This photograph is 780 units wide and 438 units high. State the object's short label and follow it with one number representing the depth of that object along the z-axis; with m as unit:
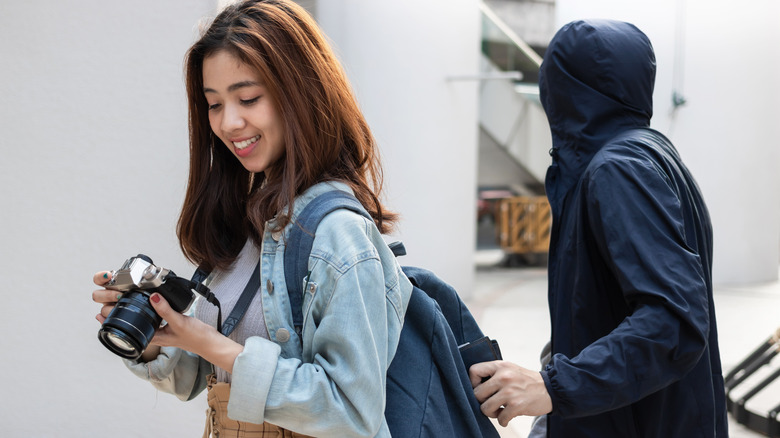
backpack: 1.31
